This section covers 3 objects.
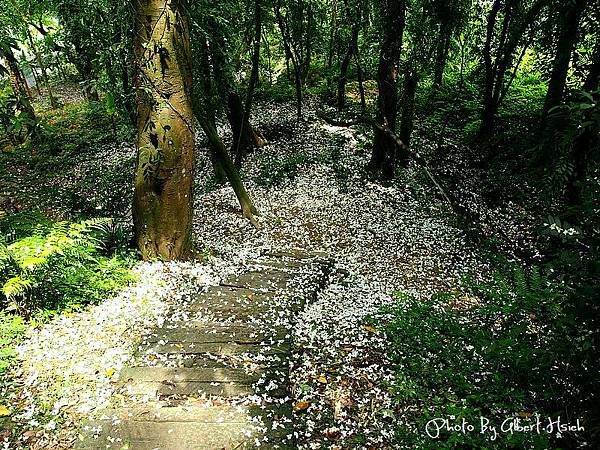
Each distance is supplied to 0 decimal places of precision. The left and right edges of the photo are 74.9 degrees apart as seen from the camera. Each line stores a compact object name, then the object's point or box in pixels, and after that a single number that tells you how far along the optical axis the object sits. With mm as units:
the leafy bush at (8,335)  3498
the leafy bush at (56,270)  3873
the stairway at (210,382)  3000
